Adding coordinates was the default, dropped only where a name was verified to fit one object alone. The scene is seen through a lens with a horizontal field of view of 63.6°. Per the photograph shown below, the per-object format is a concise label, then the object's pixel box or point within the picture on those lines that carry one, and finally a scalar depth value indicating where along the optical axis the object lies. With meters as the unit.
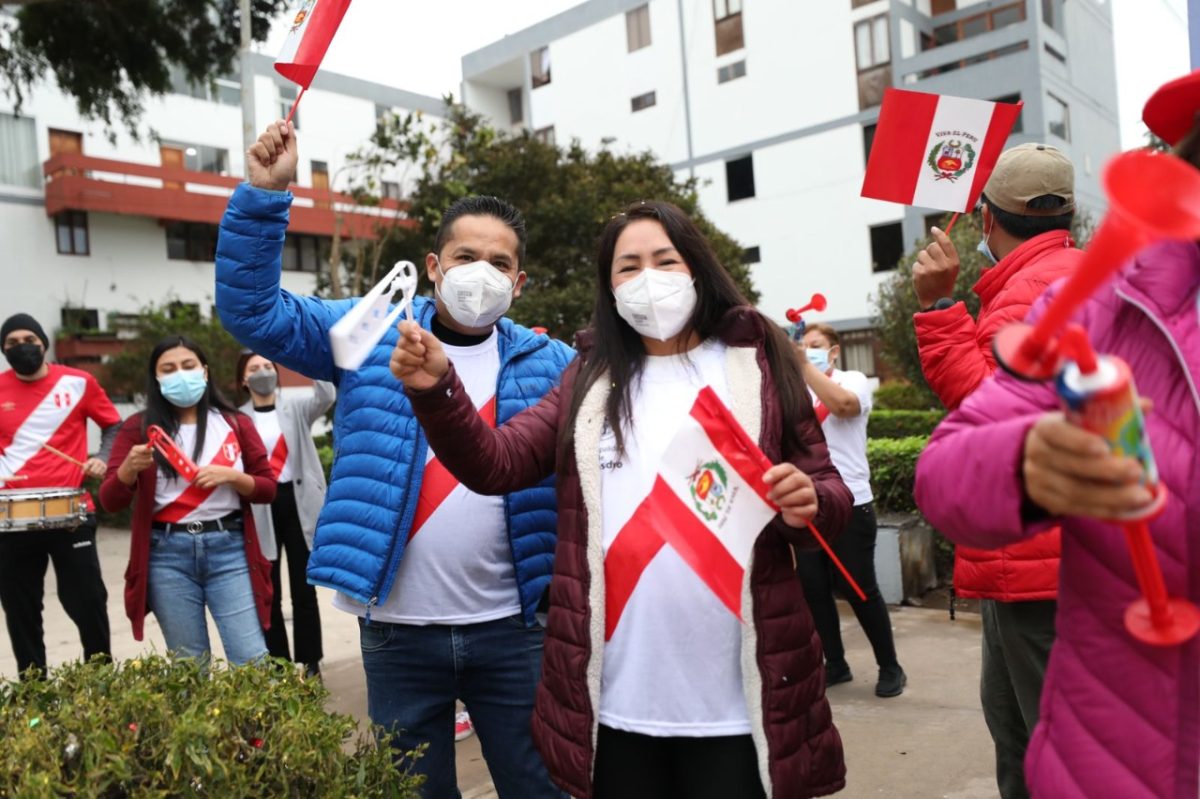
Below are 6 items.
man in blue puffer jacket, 2.48
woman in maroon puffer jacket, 1.98
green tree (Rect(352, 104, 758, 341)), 15.21
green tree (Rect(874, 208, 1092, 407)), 14.36
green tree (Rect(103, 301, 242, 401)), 17.34
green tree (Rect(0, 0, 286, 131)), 10.33
